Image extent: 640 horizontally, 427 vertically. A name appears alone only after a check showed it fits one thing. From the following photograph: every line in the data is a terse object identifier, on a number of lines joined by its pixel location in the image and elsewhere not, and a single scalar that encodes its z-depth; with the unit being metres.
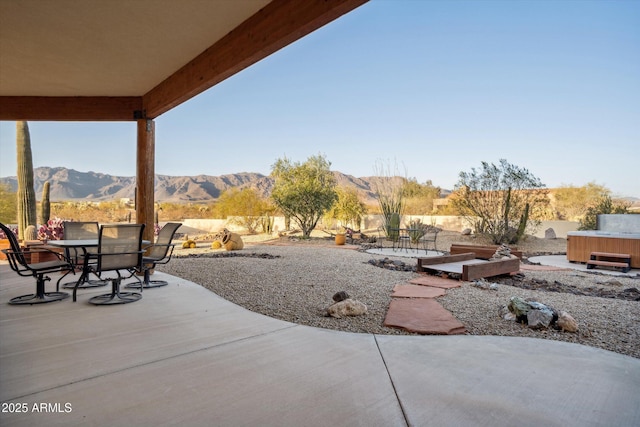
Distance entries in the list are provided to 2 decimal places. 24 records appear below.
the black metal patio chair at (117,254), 3.49
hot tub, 6.55
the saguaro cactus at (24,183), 8.26
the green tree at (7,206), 11.29
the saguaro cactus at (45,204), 8.87
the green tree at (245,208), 14.60
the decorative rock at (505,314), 3.09
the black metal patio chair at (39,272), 3.56
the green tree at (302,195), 12.21
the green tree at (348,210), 14.92
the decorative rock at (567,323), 2.79
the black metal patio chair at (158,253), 4.40
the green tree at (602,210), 10.48
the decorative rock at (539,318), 2.84
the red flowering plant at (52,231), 6.20
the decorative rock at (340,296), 3.49
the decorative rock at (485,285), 4.31
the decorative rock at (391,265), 6.00
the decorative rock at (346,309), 3.14
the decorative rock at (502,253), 5.95
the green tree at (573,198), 16.77
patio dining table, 3.51
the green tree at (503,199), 10.41
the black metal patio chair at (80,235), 4.54
